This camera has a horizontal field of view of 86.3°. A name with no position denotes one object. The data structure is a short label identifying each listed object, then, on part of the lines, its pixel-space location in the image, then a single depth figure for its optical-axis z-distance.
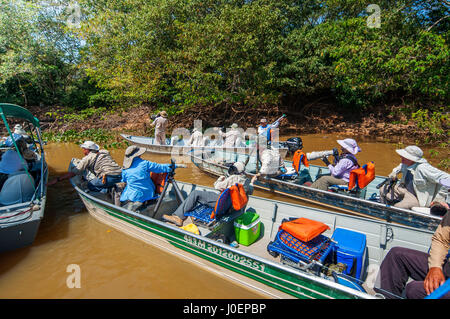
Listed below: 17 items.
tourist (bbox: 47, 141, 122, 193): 5.22
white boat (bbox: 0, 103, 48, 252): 4.21
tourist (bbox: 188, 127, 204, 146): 10.48
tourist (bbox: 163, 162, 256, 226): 4.64
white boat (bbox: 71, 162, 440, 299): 3.00
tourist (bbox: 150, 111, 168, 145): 11.23
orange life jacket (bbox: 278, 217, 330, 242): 3.34
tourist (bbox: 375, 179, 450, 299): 2.37
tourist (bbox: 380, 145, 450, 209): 3.94
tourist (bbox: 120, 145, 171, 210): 4.74
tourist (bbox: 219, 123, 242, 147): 10.29
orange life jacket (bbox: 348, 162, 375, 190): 4.91
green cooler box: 4.24
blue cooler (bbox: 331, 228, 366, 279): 3.36
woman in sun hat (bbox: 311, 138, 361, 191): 5.26
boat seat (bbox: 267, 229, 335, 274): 3.32
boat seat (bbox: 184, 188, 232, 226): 4.13
